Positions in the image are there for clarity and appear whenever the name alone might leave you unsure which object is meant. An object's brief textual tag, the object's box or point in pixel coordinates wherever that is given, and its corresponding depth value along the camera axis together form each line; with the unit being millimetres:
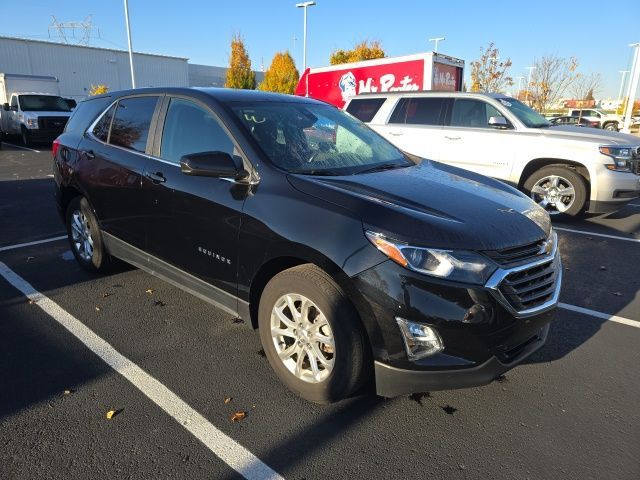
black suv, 2295
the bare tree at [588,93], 34622
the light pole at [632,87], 21428
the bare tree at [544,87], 26812
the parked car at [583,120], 19906
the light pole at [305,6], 30000
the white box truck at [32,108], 16938
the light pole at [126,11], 24514
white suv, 6891
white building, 38156
